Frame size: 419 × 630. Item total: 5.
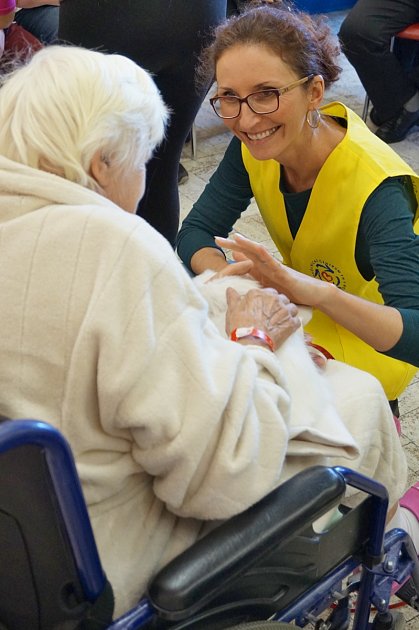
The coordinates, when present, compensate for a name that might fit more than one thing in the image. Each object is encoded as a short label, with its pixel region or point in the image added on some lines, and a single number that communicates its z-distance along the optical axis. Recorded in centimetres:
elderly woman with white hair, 107
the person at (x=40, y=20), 383
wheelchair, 98
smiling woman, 174
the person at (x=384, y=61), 402
